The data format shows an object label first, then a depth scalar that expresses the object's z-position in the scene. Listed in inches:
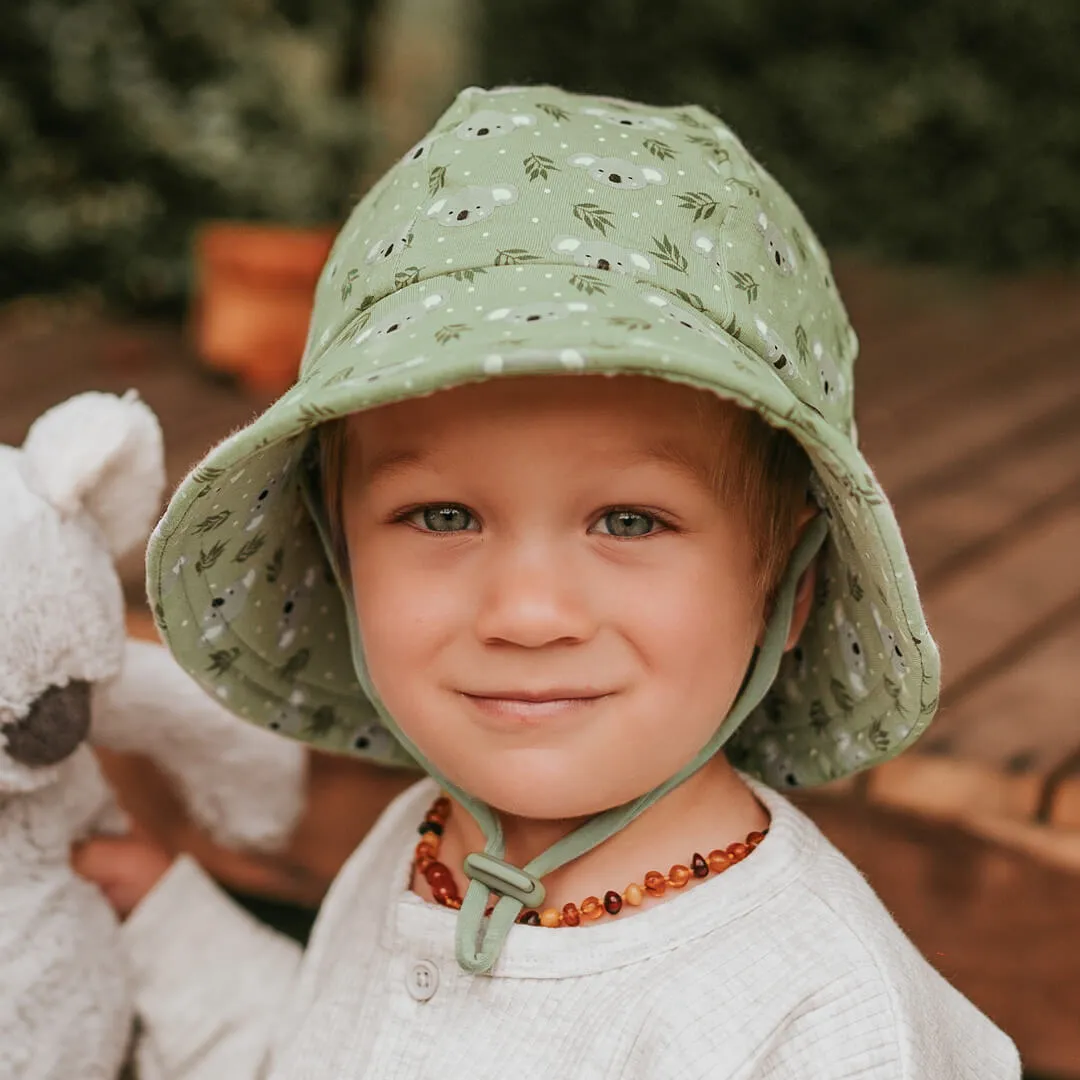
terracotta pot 107.5
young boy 32.5
